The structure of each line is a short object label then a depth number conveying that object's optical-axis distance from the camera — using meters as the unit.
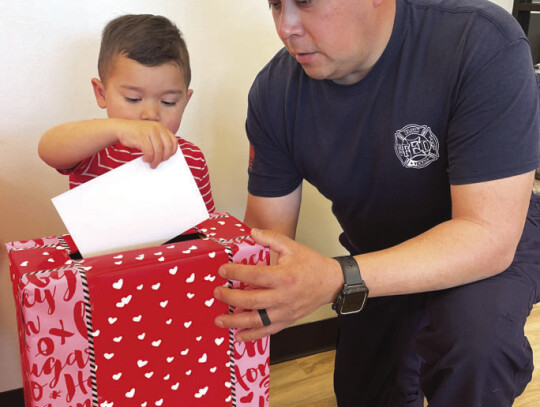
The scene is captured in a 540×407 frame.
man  0.87
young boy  1.00
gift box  0.65
